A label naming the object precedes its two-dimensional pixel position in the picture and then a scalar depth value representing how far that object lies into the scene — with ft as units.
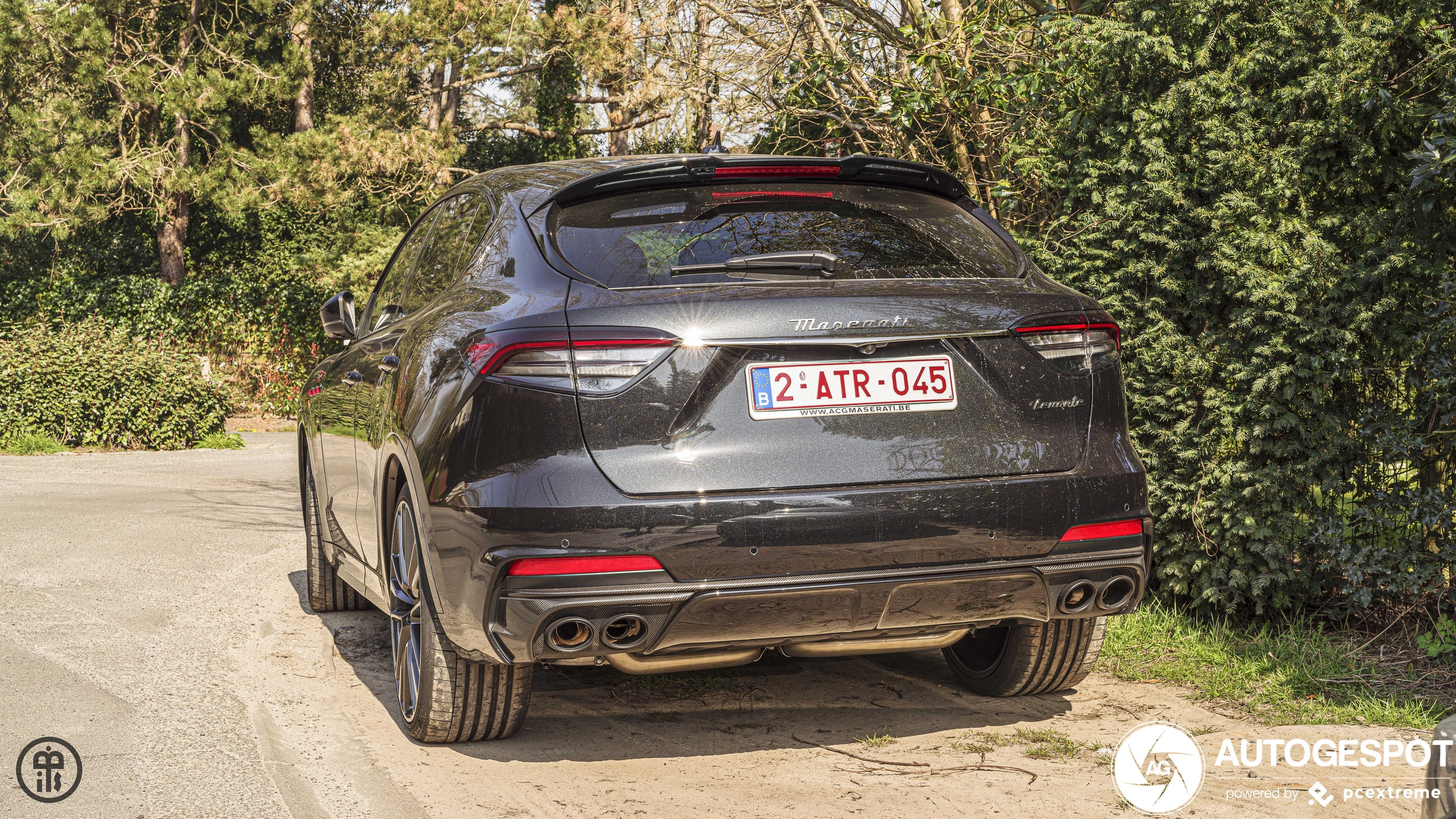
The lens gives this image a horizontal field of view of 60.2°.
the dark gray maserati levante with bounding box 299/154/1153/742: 10.82
